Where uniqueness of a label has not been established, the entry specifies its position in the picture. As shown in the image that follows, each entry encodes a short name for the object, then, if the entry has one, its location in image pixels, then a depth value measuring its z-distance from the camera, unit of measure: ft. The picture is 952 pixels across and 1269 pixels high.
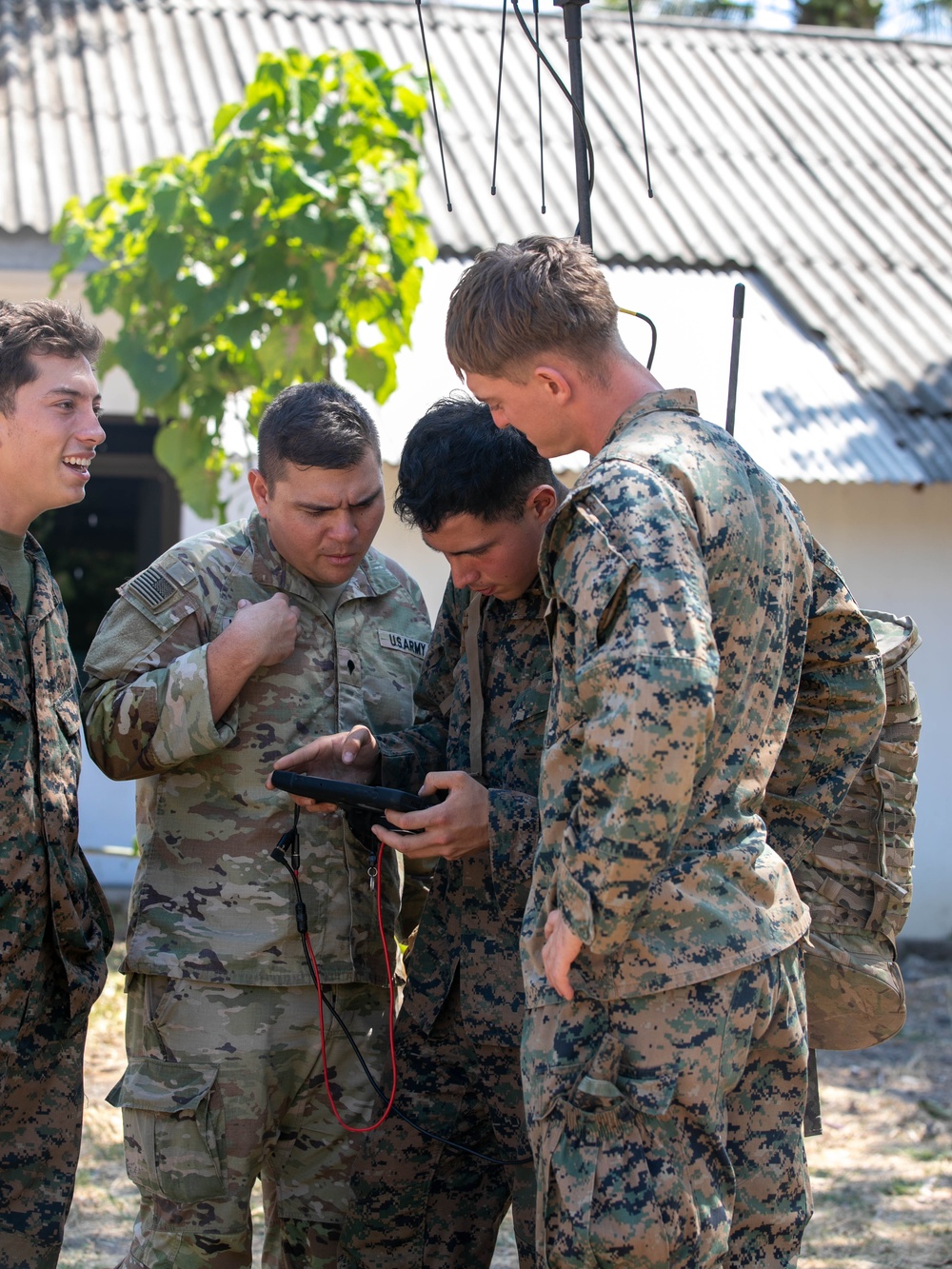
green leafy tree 16.25
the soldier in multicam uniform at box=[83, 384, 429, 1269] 8.77
